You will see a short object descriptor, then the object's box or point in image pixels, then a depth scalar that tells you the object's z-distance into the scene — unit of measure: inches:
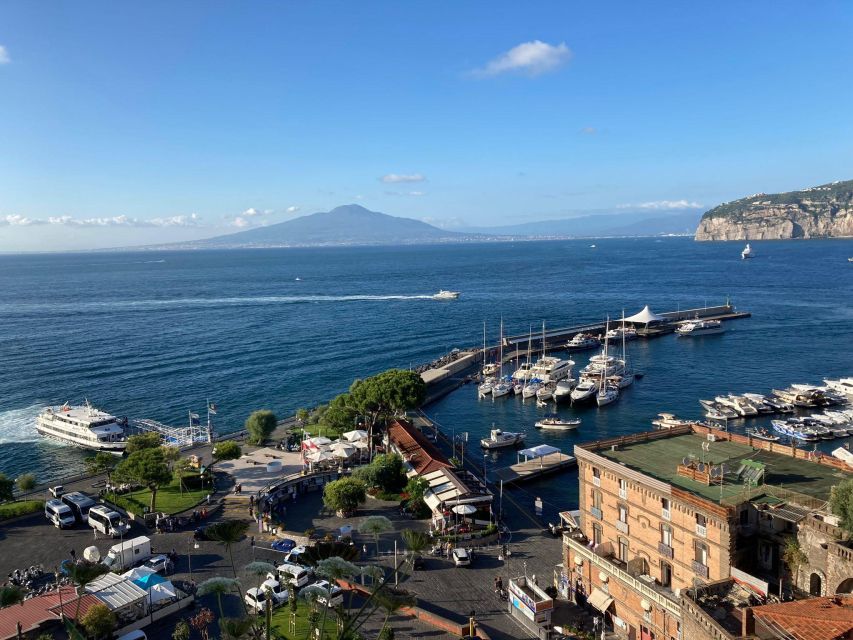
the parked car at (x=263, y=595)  1047.6
